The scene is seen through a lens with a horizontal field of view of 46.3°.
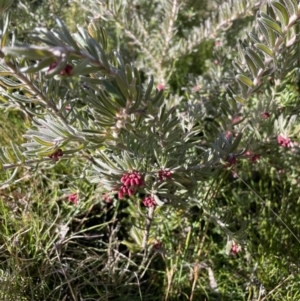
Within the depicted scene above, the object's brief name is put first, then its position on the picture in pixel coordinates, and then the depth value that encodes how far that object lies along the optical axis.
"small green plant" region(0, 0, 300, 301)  0.27
